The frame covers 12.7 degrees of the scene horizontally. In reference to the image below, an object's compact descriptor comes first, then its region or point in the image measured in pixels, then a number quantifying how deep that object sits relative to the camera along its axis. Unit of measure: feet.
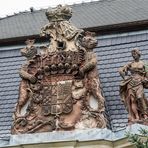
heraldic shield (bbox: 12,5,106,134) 48.01
